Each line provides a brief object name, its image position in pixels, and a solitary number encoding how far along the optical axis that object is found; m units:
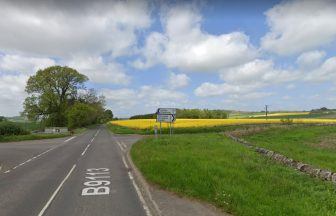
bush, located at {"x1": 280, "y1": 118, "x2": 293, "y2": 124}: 71.12
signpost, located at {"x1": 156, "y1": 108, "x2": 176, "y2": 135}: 32.91
